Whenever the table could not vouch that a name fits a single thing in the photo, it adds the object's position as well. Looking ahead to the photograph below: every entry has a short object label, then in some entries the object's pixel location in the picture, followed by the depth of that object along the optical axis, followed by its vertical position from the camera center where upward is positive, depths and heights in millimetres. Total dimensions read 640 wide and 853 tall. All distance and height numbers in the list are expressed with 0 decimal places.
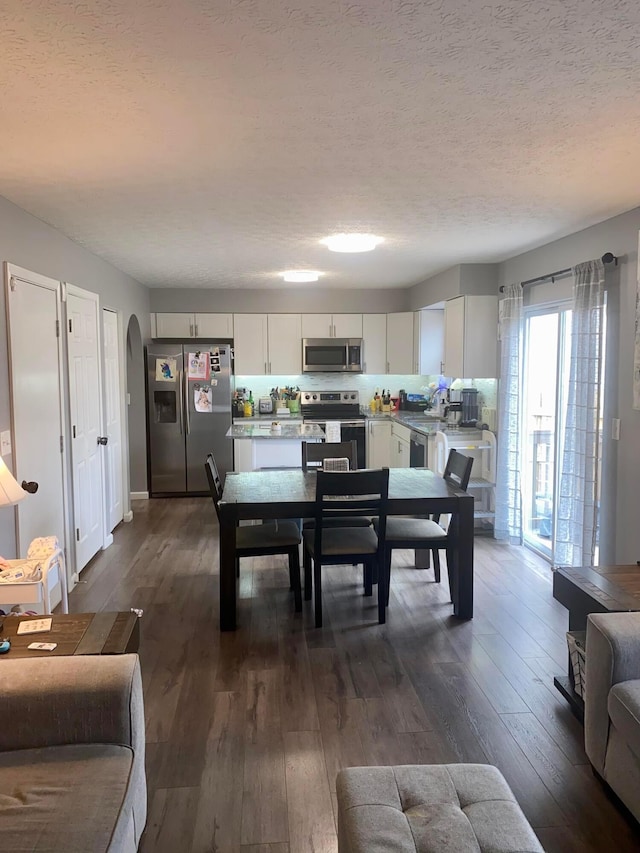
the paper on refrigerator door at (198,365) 6863 +169
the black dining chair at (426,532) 3762 -968
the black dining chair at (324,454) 4512 -556
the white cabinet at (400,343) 7379 +446
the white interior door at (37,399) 3295 -109
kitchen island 5684 -637
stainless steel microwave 7414 +303
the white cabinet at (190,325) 7273 +657
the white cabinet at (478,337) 5484 +385
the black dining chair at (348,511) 3457 -762
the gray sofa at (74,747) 1507 -1060
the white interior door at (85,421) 4324 -308
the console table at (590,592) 2510 -905
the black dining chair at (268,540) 3730 -1000
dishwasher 5951 -715
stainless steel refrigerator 6852 -367
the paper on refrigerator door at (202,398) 6926 -205
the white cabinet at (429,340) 6977 +456
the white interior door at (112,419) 5316 -351
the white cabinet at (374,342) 7551 +469
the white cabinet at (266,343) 7355 +450
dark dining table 3551 -759
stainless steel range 7443 -371
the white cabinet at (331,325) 7445 +667
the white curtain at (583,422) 3830 -273
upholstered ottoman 1439 -1092
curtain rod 3686 +753
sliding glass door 4828 -365
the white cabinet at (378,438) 7414 -708
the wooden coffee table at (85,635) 2027 -888
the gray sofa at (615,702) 1991 -1098
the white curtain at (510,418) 5023 -318
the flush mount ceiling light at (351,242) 4172 +952
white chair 2396 -805
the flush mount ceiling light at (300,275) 5902 +1022
